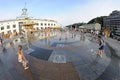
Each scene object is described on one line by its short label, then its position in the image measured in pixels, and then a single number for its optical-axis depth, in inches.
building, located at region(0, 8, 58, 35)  1201.6
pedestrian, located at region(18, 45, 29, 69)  146.1
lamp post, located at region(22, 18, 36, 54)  678.6
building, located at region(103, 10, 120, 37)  1699.3
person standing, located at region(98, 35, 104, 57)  187.1
